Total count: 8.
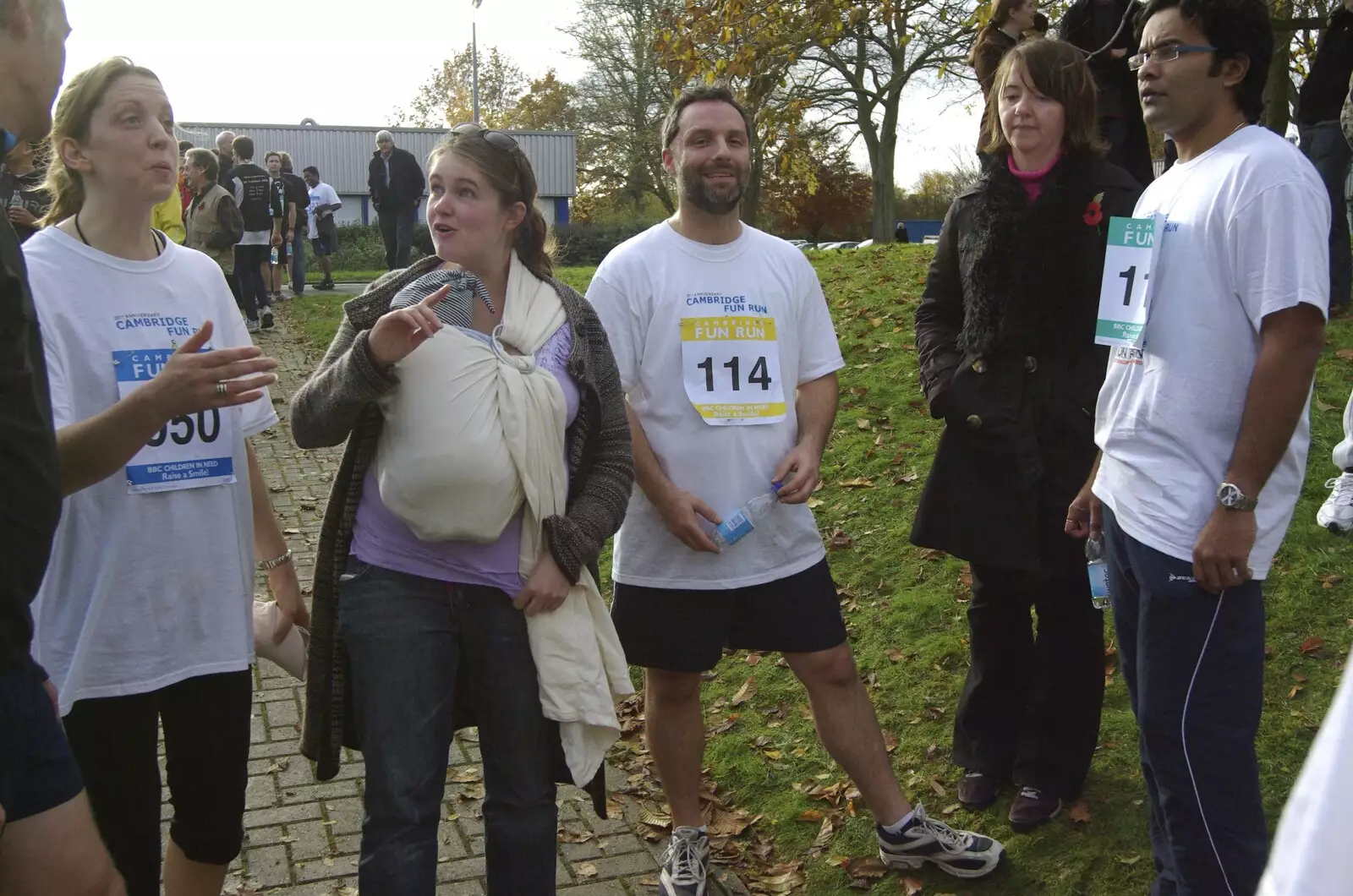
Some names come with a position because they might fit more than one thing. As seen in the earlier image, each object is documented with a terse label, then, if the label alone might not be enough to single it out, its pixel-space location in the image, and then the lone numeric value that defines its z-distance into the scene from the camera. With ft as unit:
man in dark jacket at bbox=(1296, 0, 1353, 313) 27.96
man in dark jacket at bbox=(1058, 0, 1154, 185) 16.10
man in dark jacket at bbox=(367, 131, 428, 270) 58.44
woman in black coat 13.14
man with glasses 9.54
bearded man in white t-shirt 12.95
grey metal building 156.46
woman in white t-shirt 10.08
